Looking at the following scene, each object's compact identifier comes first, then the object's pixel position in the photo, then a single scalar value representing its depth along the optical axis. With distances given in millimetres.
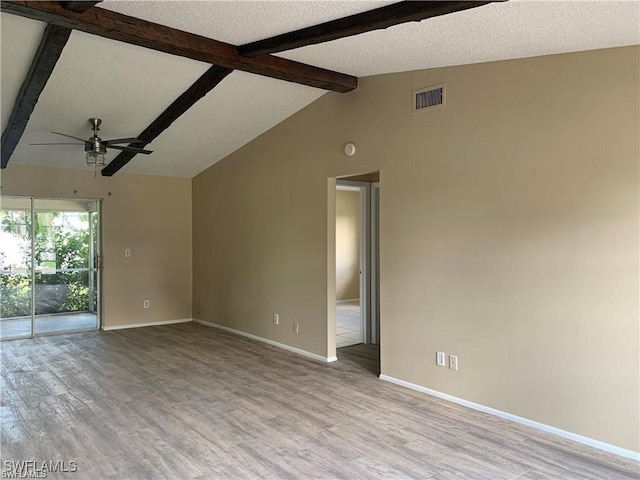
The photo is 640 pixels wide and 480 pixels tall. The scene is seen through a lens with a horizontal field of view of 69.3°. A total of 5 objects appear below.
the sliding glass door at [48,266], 6527
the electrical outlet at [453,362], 3977
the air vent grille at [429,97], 4094
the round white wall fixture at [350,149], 4918
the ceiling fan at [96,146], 4980
